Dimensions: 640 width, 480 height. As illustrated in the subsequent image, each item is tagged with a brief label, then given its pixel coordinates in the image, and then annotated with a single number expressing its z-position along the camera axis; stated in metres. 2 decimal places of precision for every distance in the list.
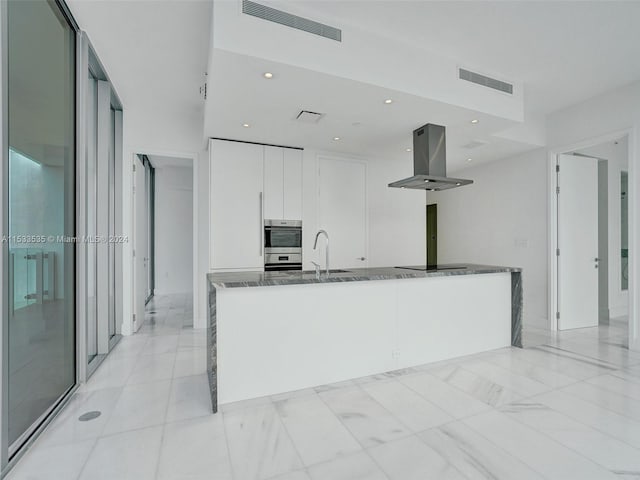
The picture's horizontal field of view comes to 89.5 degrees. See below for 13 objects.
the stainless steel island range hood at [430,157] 3.40
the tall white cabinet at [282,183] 4.12
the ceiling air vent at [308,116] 3.14
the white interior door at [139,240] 4.30
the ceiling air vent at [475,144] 4.21
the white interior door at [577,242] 4.44
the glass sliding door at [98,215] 3.10
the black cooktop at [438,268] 3.30
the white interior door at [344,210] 4.48
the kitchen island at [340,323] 2.34
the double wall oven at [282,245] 4.11
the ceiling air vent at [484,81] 2.99
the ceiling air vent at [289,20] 2.12
